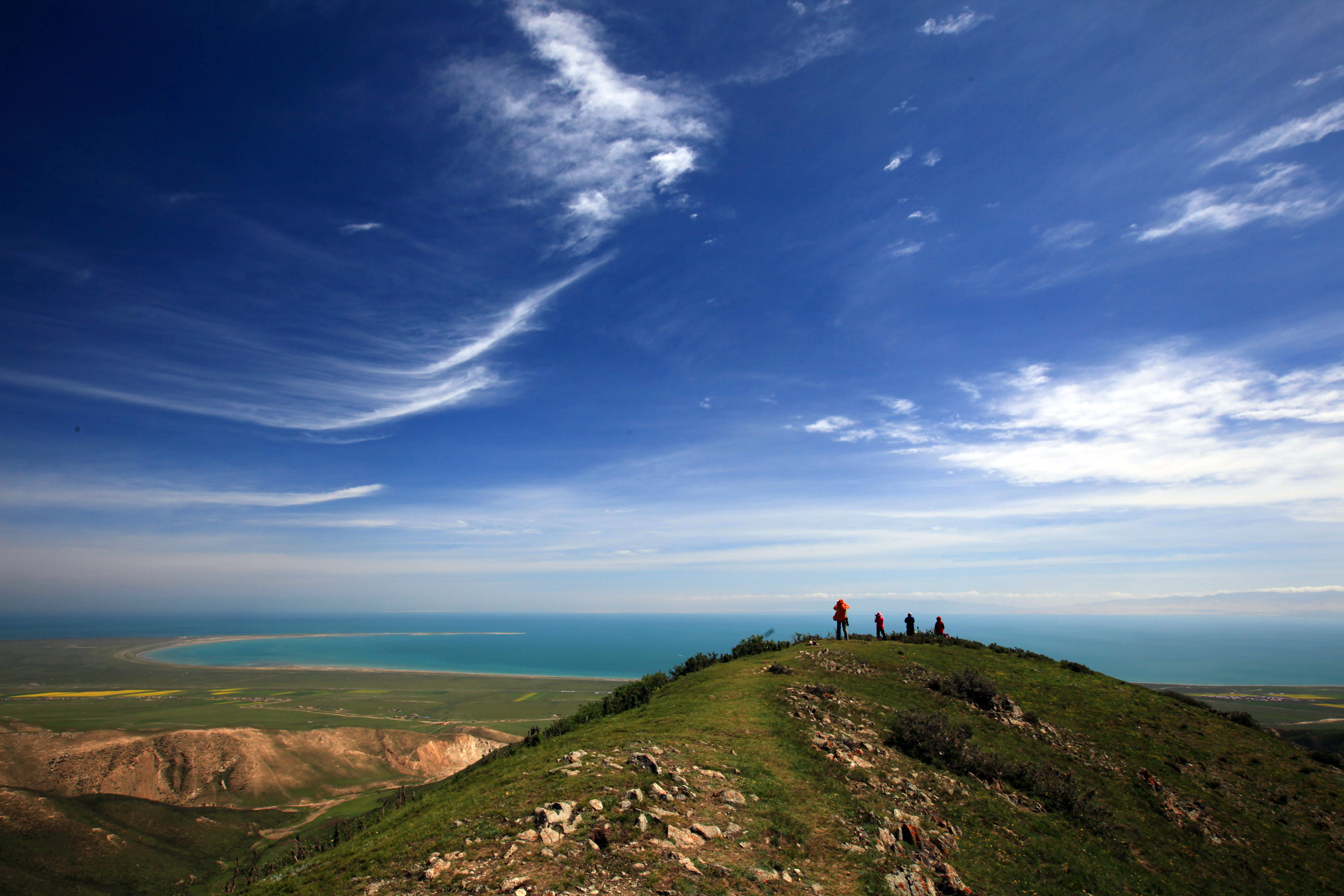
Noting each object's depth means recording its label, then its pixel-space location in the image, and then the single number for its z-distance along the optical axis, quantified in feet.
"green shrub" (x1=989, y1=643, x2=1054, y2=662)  108.47
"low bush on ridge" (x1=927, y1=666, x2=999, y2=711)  78.54
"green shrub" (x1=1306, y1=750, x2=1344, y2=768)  72.61
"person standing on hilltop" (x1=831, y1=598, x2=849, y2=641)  108.58
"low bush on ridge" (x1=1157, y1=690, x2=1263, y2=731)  85.81
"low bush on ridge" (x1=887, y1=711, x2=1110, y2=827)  54.90
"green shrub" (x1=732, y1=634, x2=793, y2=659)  108.78
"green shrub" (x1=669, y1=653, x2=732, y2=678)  101.45
